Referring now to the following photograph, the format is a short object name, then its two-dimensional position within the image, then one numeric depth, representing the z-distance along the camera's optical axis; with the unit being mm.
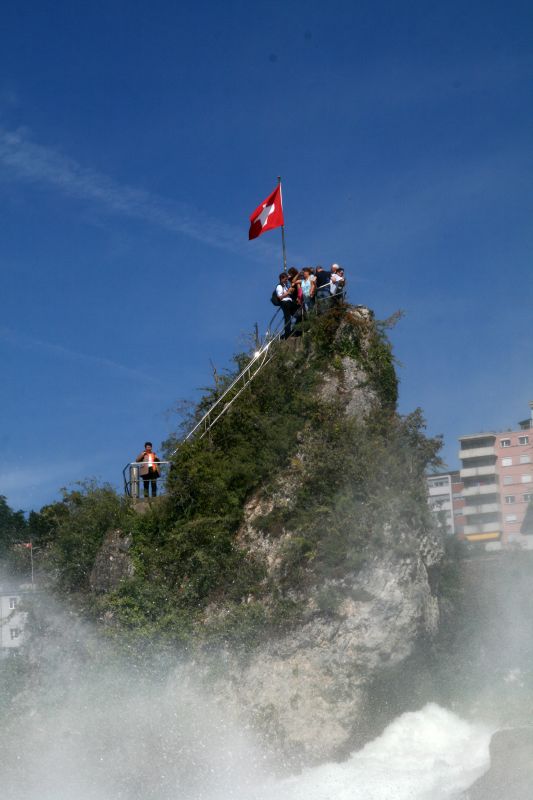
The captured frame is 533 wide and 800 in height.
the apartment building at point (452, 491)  123188
